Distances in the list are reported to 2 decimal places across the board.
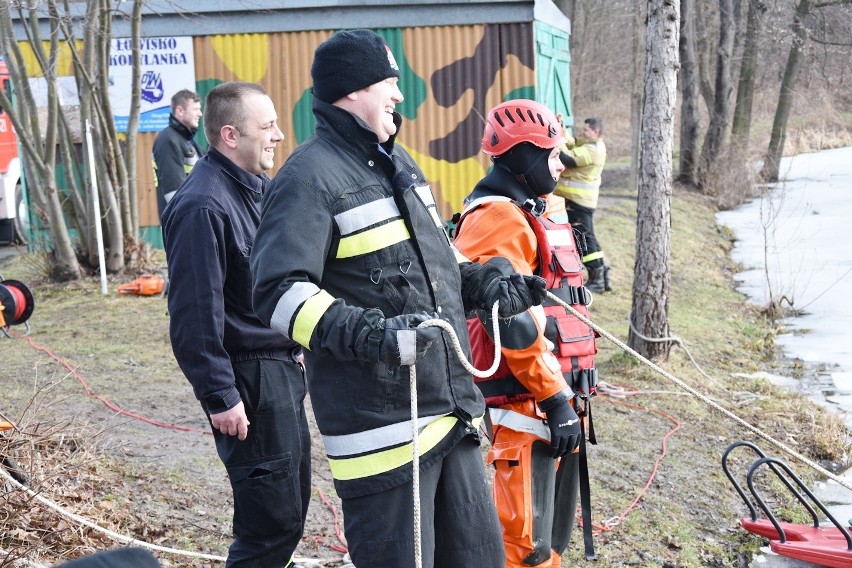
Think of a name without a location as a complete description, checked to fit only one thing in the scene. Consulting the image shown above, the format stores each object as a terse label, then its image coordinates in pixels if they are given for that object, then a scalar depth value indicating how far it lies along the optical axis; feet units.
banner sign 44.57
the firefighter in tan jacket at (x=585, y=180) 37.58
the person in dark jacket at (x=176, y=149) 25.91
